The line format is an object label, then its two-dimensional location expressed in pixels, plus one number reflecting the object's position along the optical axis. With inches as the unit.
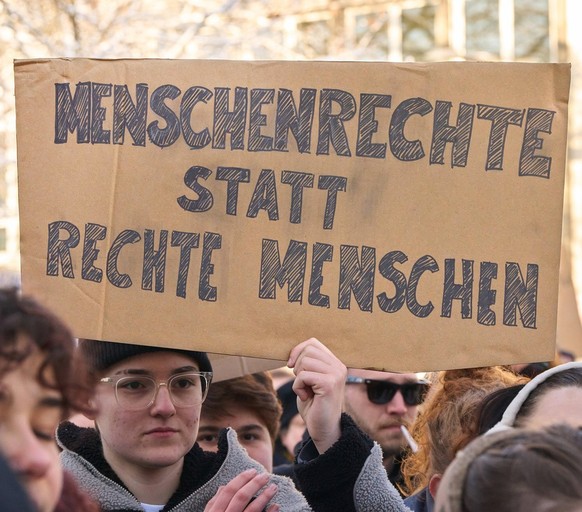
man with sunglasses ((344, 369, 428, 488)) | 333.4
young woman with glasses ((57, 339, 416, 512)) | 214.8
